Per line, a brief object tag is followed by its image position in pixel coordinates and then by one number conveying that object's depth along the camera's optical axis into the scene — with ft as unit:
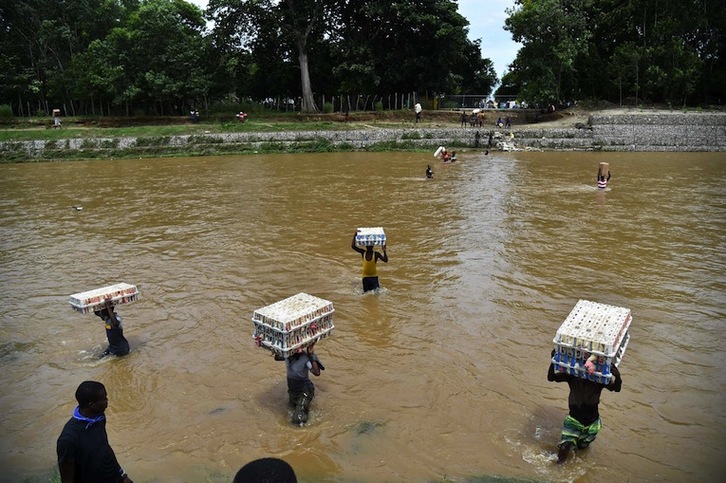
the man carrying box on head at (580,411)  16.70
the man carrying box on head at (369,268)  31.42
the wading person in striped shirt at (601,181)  64.44
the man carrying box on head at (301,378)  19.65
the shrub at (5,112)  127.13
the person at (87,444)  12.73
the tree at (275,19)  127.72
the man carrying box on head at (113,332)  24.06
